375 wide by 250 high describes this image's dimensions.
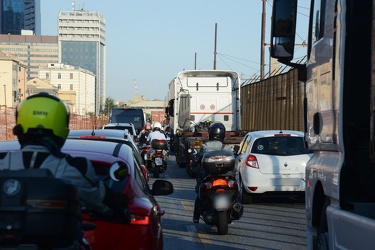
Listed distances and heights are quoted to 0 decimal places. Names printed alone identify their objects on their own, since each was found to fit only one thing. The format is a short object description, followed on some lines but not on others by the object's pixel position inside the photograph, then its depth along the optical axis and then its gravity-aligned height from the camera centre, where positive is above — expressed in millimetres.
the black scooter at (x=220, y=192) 11633 -1325
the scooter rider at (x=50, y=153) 3834 -255
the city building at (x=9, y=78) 135500 +3803
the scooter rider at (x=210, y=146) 12312 -723
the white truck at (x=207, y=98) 30844 +173
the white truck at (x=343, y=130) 5547 -191
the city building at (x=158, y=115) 110400 -1811
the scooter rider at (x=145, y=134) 26950 -1112
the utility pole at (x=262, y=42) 44000 +3454
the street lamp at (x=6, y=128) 41834 -1530
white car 15789 -1228
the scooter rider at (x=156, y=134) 24338 -982
